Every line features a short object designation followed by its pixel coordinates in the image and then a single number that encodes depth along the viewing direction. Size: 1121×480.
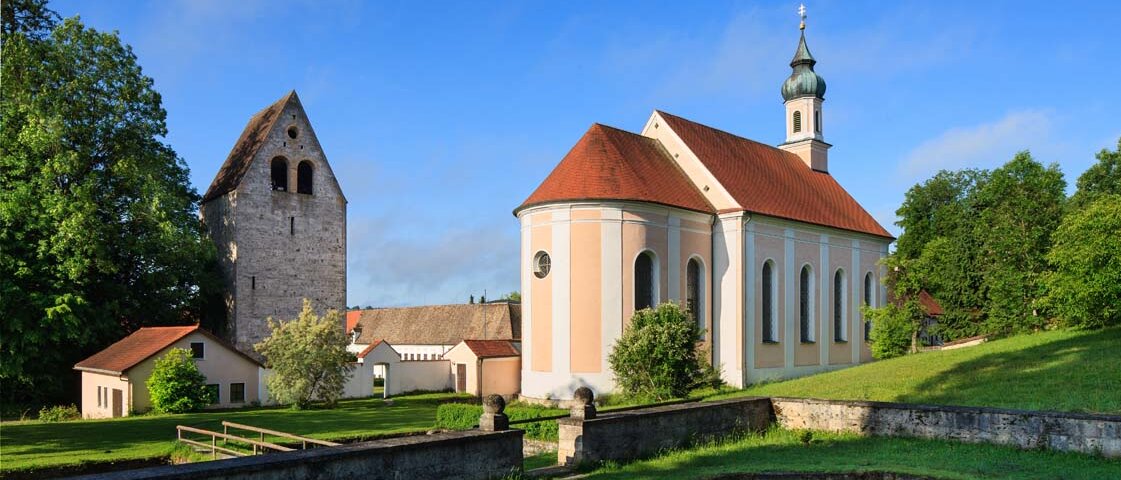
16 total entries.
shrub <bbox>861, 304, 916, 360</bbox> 35.09
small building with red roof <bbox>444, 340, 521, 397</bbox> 35.91
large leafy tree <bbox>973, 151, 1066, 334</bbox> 36.84
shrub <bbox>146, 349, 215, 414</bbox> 29.47
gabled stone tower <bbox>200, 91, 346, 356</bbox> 37.72
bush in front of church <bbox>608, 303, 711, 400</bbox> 24.17
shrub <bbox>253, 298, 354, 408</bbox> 31.22
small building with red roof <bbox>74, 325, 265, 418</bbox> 29.83
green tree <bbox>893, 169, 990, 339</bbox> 39.06
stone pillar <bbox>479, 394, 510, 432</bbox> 12.63
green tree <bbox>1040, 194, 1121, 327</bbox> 27.70
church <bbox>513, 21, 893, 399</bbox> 28.12
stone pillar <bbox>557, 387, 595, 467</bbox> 13.45
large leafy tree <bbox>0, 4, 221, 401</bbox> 29.27
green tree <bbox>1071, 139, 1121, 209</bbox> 44.78
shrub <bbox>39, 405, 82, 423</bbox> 29.45
